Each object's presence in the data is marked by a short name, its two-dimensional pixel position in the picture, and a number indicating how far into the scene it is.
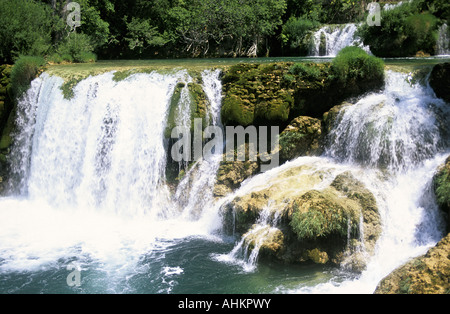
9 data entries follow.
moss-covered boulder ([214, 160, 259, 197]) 9.10
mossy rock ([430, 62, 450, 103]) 8.33
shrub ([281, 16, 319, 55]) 17.62
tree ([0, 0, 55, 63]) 13.70
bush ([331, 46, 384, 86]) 9.19
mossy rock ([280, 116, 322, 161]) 9.14
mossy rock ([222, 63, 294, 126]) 9.37
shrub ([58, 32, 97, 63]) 16.07
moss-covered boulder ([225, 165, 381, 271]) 6.70
